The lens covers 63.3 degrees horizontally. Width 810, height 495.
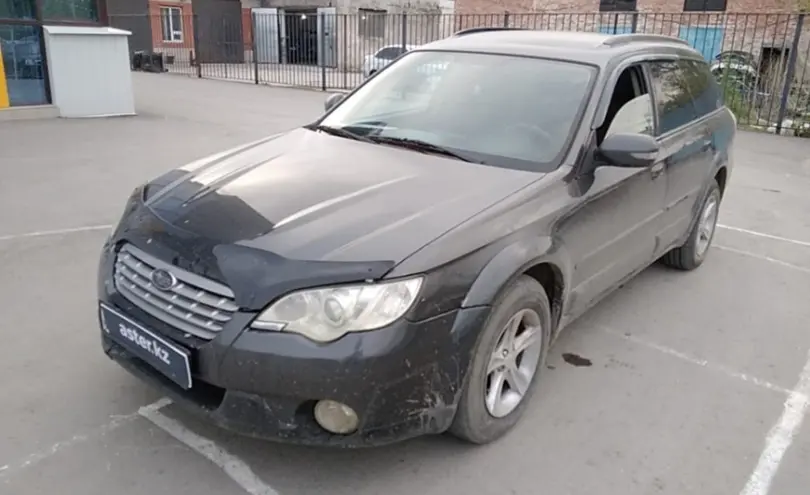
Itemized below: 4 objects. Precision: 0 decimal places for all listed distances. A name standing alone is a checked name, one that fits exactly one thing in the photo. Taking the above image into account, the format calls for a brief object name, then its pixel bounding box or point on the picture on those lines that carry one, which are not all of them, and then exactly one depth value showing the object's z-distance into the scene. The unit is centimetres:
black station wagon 228
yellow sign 1018
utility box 1041
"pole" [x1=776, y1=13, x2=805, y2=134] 1161
